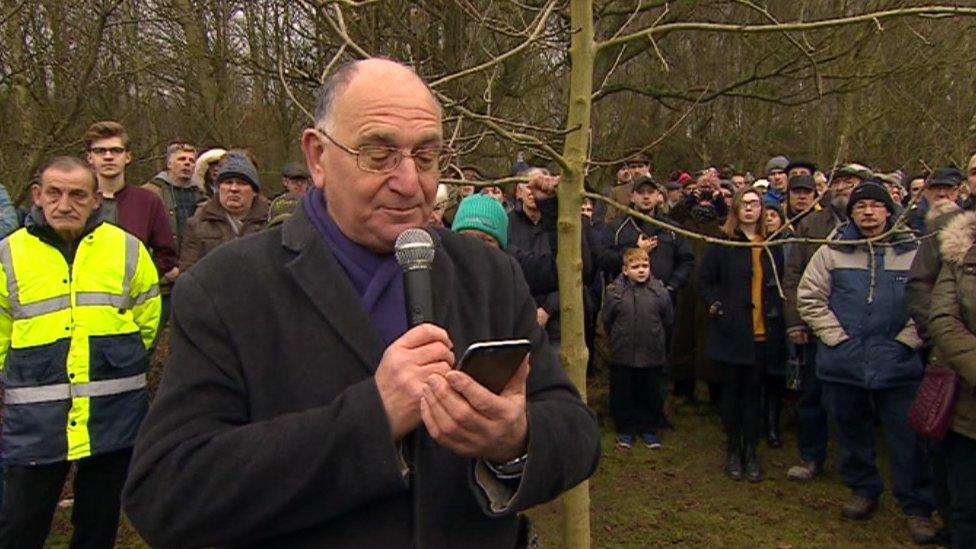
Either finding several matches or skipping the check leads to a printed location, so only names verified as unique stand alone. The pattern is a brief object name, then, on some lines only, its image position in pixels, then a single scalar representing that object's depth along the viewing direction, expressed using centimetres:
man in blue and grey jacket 464
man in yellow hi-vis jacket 349
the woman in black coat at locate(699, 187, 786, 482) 554
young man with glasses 480
